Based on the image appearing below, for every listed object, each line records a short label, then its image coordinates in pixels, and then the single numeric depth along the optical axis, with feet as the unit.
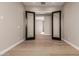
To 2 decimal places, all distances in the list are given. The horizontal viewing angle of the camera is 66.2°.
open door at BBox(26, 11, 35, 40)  11.52
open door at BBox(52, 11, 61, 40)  11.45
